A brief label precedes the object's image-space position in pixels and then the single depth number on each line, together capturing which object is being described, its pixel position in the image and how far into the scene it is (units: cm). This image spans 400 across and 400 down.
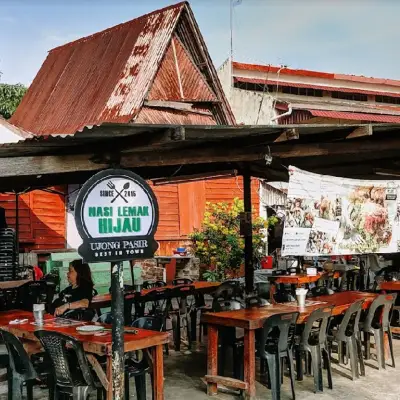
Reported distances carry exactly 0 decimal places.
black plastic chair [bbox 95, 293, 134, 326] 840
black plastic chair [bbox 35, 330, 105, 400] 511
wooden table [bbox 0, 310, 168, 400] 503
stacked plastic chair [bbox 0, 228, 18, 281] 1355
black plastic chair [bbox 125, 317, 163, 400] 548
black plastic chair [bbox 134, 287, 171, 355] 860
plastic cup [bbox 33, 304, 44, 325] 627
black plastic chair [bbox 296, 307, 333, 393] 655
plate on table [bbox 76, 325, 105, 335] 554
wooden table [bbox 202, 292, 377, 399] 619
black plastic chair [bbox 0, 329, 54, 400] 541
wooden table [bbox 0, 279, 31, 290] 1054
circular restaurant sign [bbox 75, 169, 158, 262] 404
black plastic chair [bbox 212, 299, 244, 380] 684
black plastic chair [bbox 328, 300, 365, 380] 706
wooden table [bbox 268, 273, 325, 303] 1169
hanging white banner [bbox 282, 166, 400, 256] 648
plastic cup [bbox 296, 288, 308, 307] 721
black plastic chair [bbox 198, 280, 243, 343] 890
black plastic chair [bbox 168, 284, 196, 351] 891
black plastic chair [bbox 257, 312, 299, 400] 609
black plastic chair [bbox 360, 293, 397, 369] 747
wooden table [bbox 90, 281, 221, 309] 834
